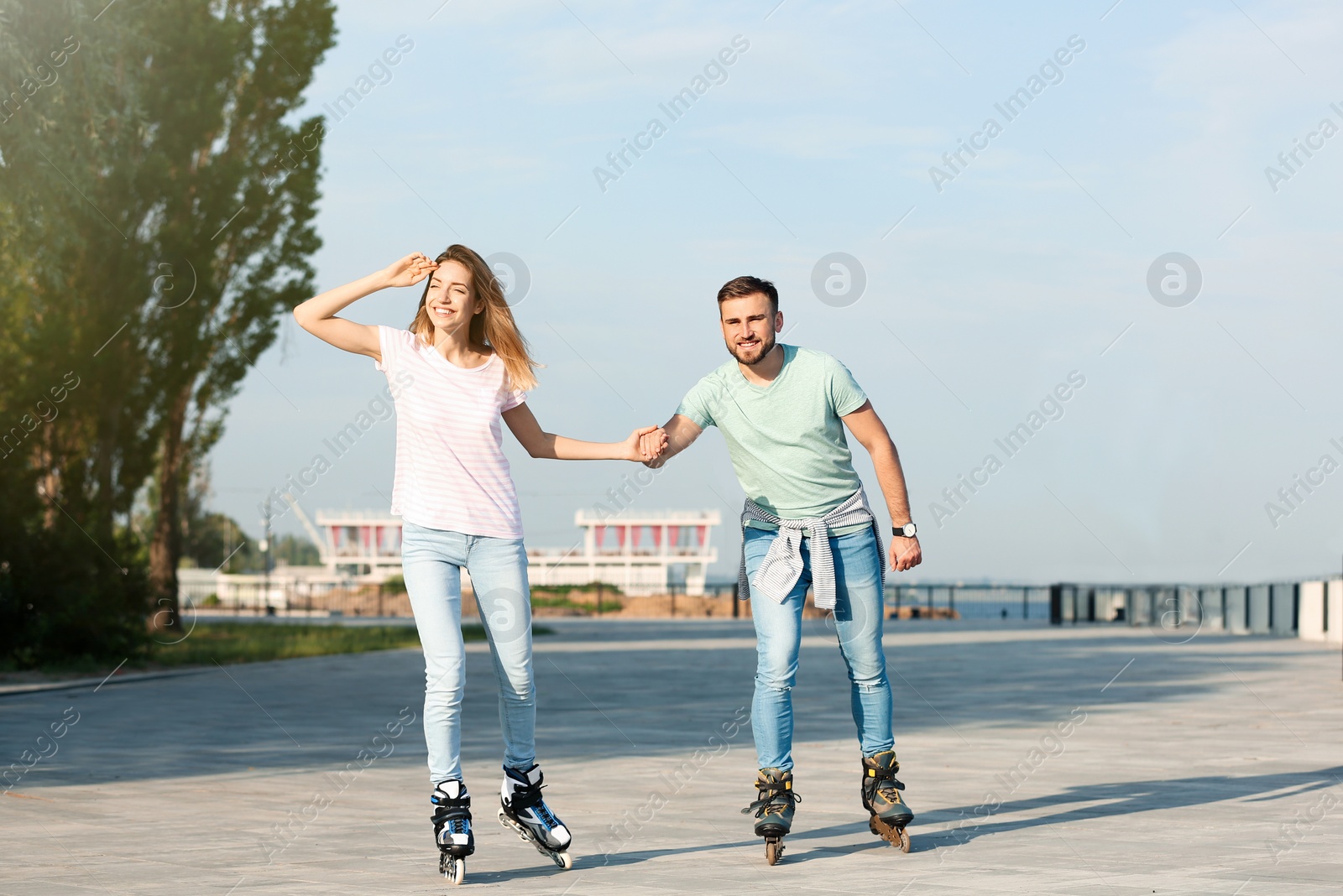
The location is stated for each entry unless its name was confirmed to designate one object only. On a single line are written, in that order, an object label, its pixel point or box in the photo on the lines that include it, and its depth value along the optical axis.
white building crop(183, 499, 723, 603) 110.56
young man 5.73
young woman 5.21
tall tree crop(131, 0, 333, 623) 20.17
